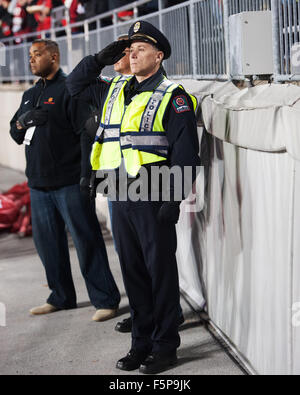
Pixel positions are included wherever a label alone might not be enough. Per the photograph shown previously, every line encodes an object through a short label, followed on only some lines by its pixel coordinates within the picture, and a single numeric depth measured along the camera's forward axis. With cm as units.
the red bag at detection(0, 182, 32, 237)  1397
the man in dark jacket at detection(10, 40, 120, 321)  847
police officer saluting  657
